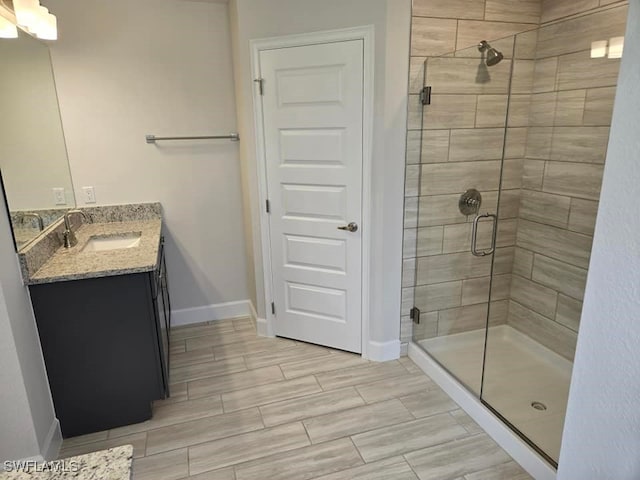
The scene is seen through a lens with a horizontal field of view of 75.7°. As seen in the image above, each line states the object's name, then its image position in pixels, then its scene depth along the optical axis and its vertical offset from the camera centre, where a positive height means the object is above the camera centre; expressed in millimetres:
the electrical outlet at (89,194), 3051 -427
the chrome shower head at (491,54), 2479 +437
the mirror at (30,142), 1989 -31
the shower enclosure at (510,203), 2486 -493
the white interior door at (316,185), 2588 -359
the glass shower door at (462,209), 2572 -536
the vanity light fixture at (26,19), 2020 +591
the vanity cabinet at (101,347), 2057 -1074
